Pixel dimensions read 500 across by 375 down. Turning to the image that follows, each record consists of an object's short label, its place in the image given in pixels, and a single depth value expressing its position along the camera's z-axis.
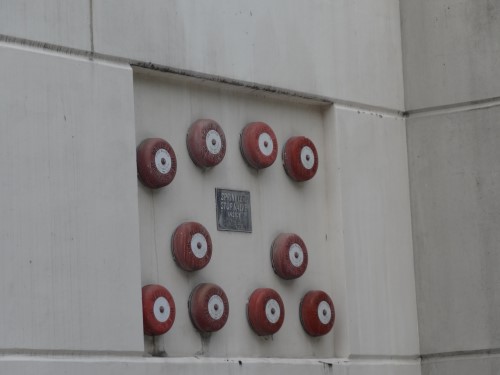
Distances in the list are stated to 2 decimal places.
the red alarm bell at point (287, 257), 12.82
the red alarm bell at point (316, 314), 12.98
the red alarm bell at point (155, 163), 11.64
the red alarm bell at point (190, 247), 11.85
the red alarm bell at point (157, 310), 11.37
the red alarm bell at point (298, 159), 13.17
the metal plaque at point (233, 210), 12.45
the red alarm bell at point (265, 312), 12.41
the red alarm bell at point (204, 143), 12.19
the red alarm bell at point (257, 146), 12.71
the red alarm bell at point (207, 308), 11.87
